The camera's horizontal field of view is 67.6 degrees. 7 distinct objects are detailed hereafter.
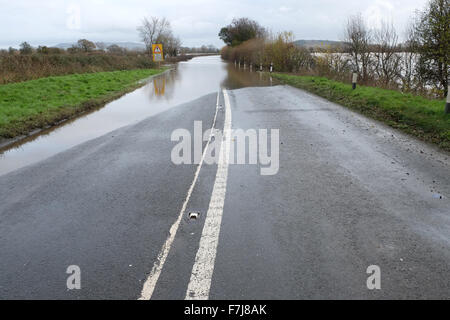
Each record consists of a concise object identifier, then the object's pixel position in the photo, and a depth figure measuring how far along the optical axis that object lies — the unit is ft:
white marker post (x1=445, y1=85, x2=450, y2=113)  29.42
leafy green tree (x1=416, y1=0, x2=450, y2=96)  50.83
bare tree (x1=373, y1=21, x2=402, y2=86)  69.10
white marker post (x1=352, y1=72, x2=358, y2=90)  51.49
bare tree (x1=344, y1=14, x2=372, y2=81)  75.54
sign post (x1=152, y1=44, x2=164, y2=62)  160.04
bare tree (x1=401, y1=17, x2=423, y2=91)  58.88
